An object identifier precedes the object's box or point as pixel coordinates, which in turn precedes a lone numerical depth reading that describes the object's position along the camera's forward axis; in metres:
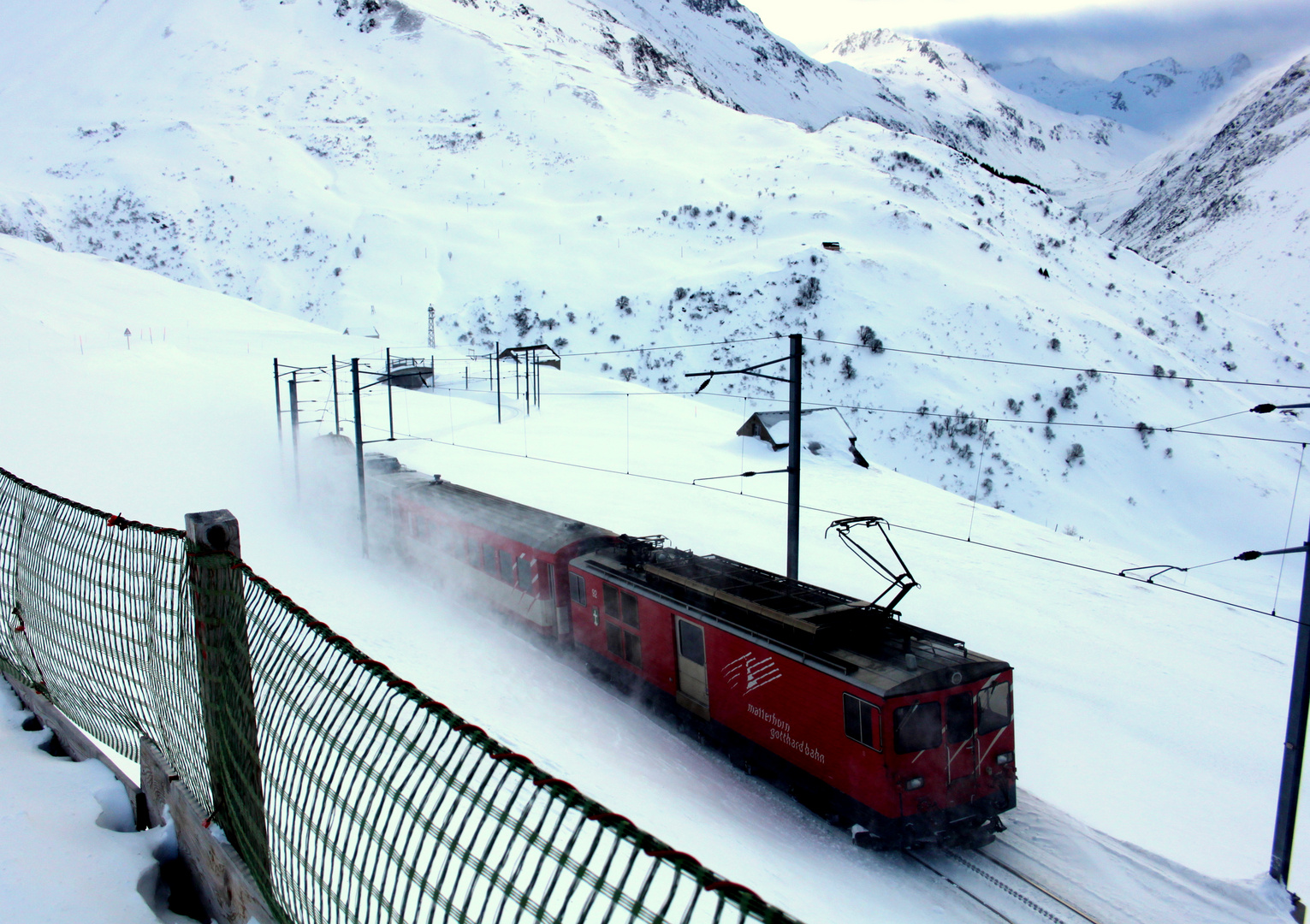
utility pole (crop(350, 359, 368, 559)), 20.89
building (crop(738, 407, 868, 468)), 34.09
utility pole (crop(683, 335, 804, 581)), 14.98
